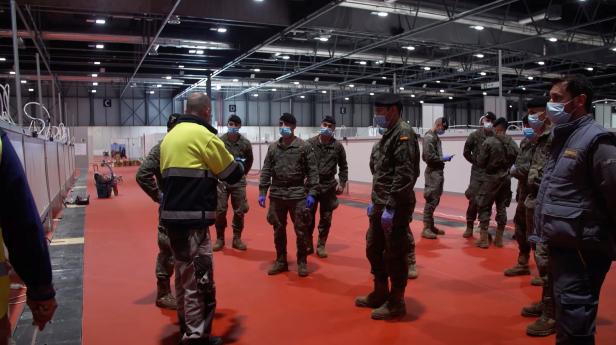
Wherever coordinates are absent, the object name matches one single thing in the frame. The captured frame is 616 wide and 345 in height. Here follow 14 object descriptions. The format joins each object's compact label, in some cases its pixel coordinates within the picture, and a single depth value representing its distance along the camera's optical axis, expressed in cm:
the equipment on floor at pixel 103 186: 1250
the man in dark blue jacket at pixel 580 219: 231
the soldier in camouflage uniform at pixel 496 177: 616
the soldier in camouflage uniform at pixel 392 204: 357
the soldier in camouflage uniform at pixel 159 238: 382
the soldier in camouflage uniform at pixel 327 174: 605
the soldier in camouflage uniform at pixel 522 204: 490
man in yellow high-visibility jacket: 306
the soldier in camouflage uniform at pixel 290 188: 504
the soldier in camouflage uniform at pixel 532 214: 342
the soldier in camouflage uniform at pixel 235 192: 613
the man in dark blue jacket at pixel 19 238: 170
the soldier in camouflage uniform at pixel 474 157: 639
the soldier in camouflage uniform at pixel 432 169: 661
